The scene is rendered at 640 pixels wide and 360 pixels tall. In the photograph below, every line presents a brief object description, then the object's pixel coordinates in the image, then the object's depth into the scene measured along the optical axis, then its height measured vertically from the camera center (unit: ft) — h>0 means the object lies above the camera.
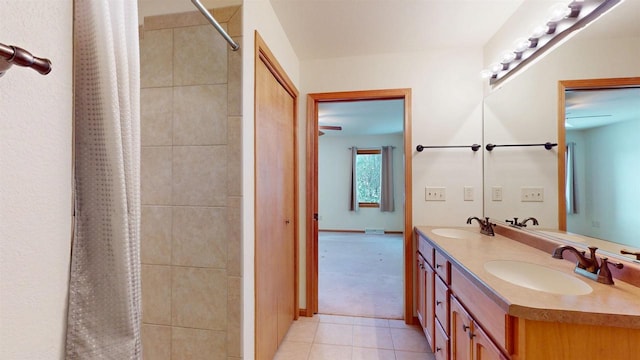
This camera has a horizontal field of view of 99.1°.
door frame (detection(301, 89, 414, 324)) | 7.82 -0.14
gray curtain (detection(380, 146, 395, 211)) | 21.66 +0.16
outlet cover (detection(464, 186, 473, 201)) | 7.68 -0.23
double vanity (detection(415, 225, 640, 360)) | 2.66 -1.39
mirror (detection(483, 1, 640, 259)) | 3.88 +1.33
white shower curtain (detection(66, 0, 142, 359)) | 1.86 -0.06
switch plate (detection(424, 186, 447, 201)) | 7.77 -0.23
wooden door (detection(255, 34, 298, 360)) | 5.18 -0.43
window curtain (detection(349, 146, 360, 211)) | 22.04 -0.15
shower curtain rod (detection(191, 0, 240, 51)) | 3.38 +2.21
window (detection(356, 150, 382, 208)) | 22.40 +0.59
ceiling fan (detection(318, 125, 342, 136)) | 16.58 +3.50
